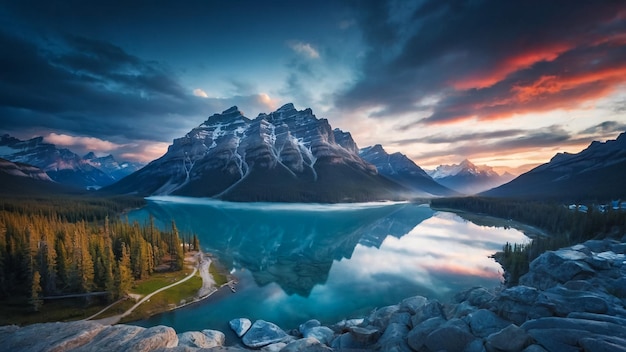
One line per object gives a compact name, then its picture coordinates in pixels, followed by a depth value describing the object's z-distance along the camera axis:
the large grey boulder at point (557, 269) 33.50
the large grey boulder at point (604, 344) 13.92
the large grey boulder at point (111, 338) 18.00
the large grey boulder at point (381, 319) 30.45
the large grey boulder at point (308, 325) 42.18
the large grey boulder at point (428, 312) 26.95
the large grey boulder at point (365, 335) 27.48
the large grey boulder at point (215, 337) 34.18
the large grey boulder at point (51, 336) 17.98
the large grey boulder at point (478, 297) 27.22
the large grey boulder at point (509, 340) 16.66
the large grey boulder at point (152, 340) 18.05
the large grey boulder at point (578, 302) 20.31
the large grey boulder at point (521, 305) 20.77
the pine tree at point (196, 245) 91.94
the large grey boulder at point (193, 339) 27.06
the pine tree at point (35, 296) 46.63
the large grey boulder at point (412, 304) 31.52
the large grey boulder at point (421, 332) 22.08
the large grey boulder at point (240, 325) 42.46
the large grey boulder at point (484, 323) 20.59
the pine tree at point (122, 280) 51.75
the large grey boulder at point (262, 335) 38.78
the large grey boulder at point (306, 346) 21.16
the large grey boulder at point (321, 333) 34.34
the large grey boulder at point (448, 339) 19.88
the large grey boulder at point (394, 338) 22.80
